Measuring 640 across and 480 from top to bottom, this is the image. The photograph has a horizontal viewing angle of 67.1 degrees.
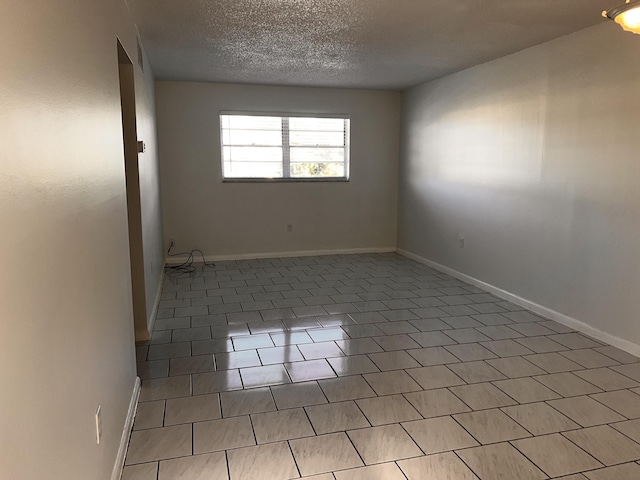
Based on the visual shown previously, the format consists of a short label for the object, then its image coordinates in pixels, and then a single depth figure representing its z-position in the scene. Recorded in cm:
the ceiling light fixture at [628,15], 185
